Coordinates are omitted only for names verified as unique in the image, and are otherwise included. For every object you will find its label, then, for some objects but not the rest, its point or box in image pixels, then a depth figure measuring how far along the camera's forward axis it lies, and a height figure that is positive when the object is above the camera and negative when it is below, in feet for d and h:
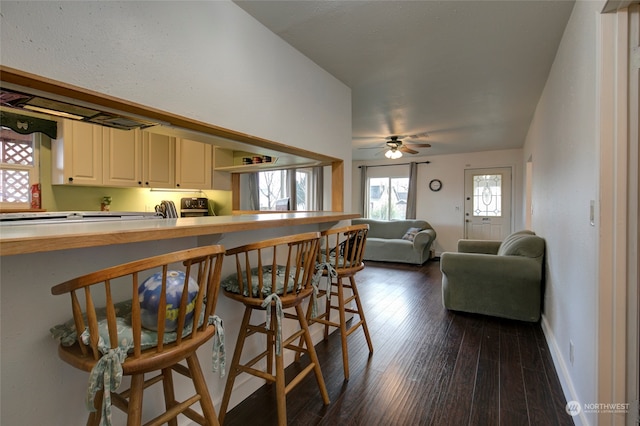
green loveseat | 19.11 -1.93
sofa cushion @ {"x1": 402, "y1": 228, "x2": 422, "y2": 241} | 19.93 -1.49
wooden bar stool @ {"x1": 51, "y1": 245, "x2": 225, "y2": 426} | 2.74 -1.28
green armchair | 9.52 -2.26
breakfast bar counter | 3.08 -1.06
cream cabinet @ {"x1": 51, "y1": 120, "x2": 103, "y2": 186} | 8.85 +1.63
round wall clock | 22.29 +1.99
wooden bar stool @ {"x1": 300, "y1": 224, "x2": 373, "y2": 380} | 6.79 -1.34
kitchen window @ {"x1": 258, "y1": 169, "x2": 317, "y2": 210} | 17.13 +1.40
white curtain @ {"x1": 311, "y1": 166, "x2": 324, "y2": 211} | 19.50 +1.64
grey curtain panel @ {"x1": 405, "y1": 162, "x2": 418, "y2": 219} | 22.85 +1.63
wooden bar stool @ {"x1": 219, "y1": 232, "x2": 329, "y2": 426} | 4.69 -1.43
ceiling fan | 15.93 +3.49
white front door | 20.39 +0.61
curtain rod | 22.65 +3.70
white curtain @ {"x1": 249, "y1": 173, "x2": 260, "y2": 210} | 14.67 +0.97
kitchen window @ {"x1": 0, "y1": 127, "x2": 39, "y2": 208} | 8.36 +1.17
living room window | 23.85 +1.16
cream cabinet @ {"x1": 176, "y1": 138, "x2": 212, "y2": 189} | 11.67 +1.80
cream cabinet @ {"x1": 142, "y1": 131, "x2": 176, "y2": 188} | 10.75 +1.82
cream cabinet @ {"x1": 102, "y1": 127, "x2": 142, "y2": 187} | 9.75 +1.76
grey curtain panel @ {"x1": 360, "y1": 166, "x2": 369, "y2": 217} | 24.66 +1.75
